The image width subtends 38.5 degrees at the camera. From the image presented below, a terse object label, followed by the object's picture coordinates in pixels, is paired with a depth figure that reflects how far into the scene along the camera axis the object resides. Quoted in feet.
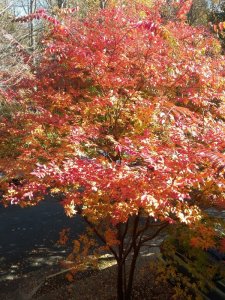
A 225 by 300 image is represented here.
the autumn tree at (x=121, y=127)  14.67
